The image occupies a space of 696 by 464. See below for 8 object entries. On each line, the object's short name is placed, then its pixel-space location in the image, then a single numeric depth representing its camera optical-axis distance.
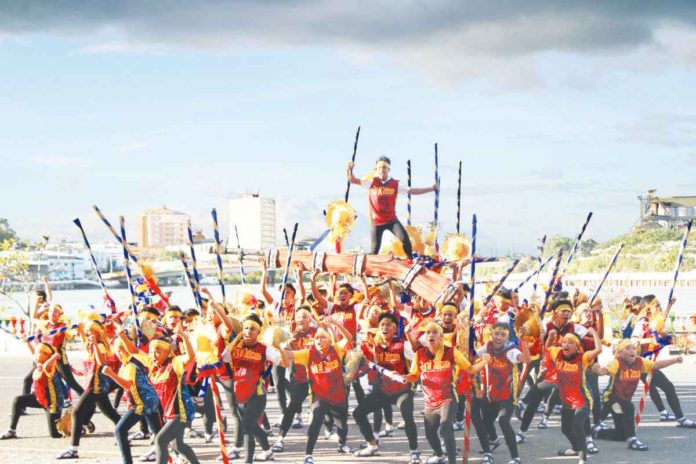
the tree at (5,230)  71.88
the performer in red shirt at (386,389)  9.20
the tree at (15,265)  24.96
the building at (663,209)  69.00
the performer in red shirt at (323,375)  8.98
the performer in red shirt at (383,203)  11.00
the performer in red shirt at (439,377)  8.38
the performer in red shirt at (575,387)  8.79
